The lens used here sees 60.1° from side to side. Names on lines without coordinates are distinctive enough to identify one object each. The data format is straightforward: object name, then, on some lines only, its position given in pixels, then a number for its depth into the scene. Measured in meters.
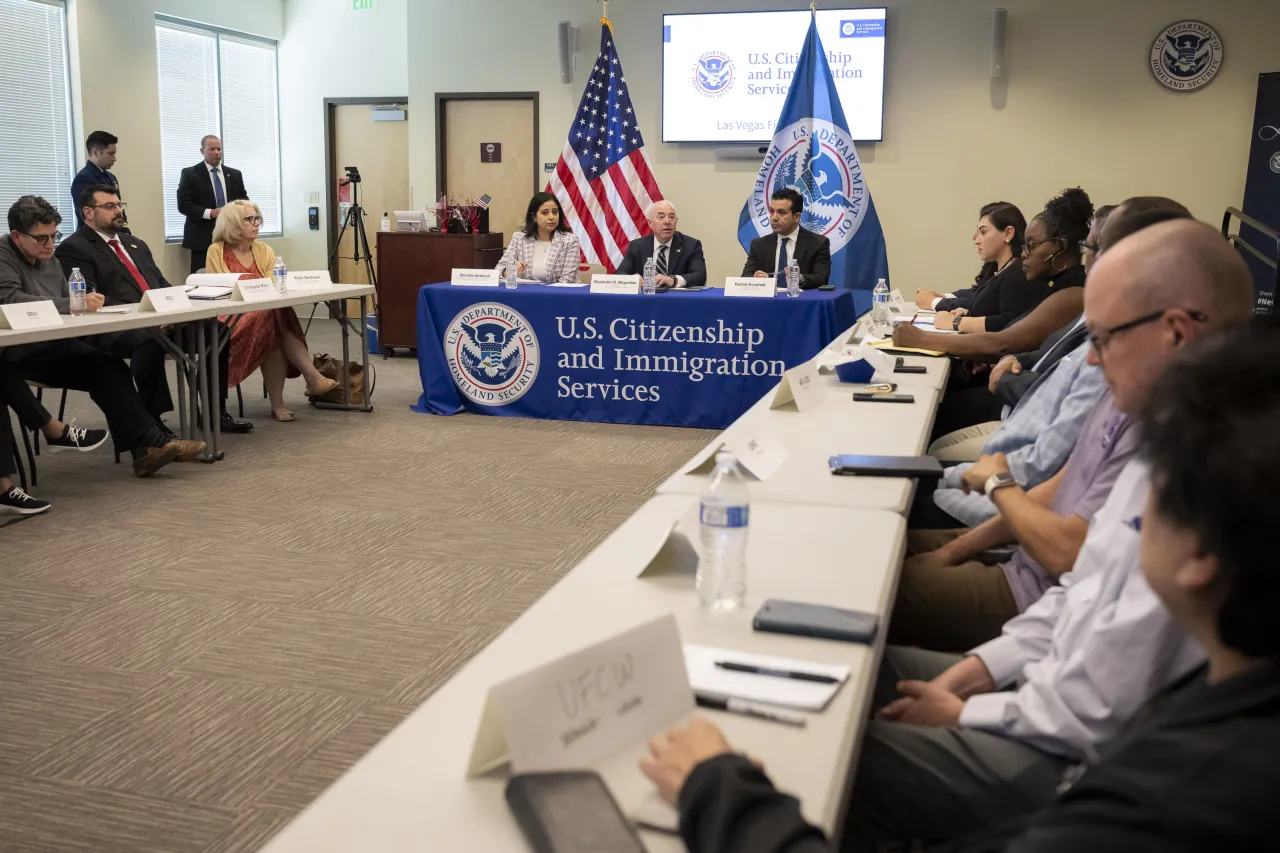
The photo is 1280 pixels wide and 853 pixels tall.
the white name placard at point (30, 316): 4.02
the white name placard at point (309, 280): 6.00
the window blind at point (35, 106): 7.48
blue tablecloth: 5.62
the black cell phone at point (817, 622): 1.41
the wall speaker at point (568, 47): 8.66
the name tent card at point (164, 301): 4.70
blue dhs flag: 7.09
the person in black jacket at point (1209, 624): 0.72
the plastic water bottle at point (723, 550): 1.51
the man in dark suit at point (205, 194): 8.67
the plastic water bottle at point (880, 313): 4.90
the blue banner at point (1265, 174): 7.22
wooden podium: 7.84
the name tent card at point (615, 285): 5.86
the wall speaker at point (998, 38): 7.69
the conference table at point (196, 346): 4.60
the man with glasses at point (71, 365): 4.59
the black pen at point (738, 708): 1.19
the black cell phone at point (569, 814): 0.93
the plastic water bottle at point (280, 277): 5.57
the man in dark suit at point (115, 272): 5.20
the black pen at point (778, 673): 1.29
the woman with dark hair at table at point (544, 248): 6.47
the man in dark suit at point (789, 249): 6.16
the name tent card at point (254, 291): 5.31
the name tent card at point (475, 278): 6.07
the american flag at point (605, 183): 7.17
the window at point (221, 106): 9.05
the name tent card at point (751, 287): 5.73
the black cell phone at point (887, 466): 2.26
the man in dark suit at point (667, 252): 6.37
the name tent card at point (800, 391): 2.98
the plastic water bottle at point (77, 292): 4.58
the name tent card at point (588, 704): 1.01
